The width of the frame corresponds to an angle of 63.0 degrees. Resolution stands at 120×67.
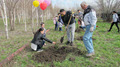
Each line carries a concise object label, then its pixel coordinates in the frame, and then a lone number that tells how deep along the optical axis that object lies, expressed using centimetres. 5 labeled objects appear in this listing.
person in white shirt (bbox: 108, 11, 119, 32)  761
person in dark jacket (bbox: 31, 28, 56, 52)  414
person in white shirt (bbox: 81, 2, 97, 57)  325
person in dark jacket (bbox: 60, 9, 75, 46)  461
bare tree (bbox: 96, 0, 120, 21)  1678
